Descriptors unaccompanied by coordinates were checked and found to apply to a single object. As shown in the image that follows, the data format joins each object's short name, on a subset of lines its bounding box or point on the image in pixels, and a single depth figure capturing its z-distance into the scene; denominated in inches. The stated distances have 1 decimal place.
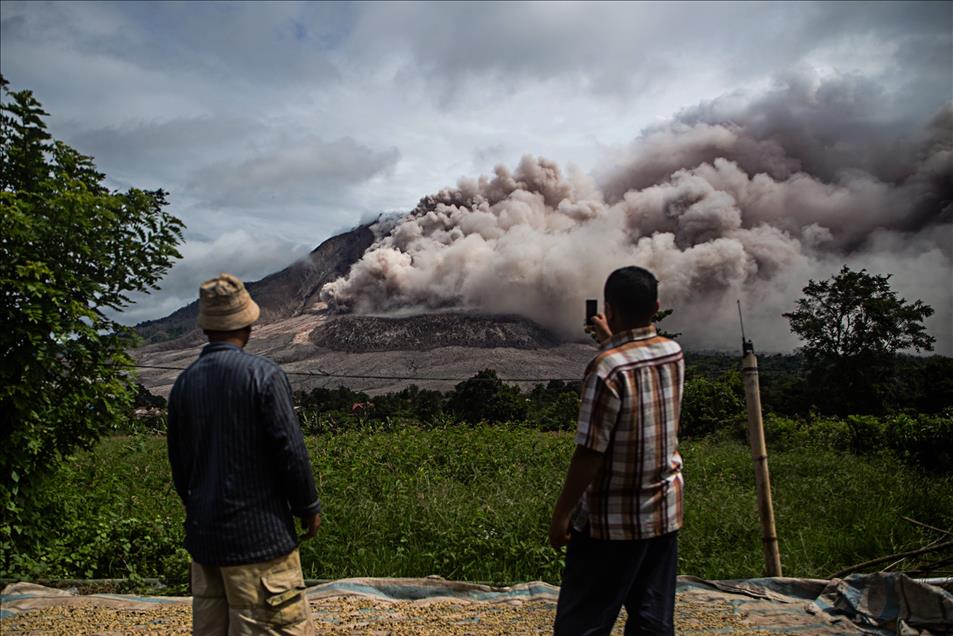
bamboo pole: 155.6
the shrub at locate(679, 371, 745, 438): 697.0
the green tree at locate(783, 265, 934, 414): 1093.8
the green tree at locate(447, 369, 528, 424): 879.7
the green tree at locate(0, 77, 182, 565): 160.9
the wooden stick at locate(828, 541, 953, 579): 162.4
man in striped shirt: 85.7
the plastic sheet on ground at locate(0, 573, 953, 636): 143.6
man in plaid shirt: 83.0
